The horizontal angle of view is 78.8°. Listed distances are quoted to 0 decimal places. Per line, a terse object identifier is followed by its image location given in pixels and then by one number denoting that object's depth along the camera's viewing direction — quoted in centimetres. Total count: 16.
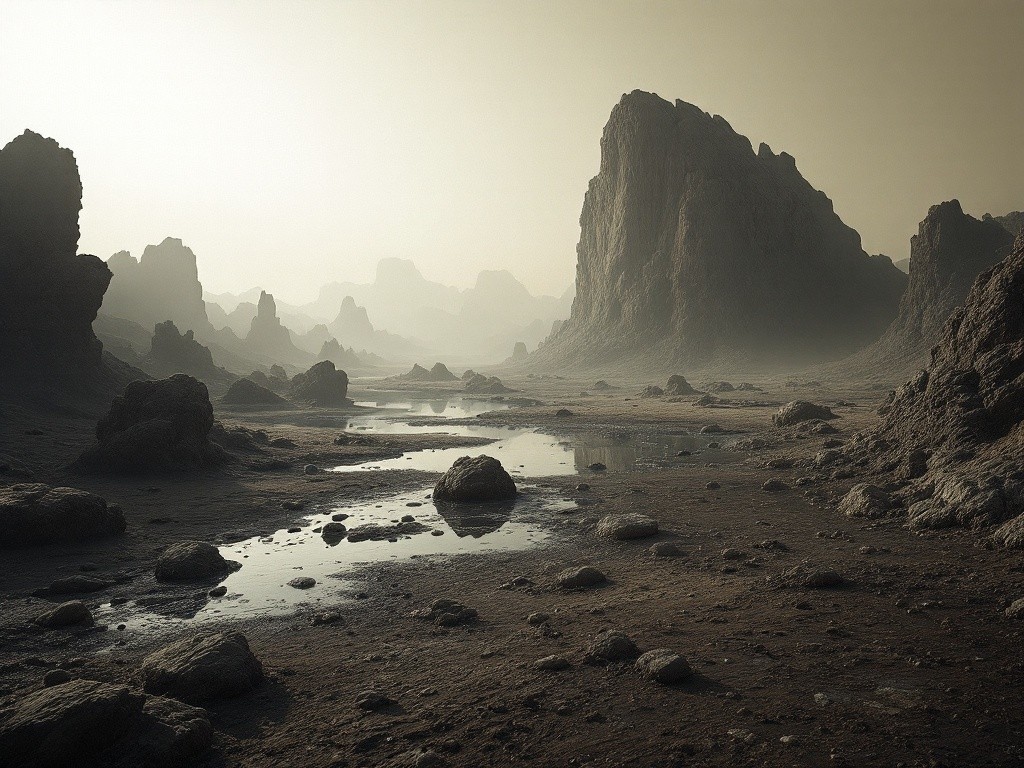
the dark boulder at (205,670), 677
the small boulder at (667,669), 654
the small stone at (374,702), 651
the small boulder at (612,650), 717
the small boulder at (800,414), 2814
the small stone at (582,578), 1020
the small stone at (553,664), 706
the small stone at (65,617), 909
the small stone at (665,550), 1166
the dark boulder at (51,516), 1286
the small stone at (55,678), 696
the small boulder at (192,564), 1138
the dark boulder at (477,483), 1755
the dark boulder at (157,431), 2077
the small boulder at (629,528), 1298
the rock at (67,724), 520
